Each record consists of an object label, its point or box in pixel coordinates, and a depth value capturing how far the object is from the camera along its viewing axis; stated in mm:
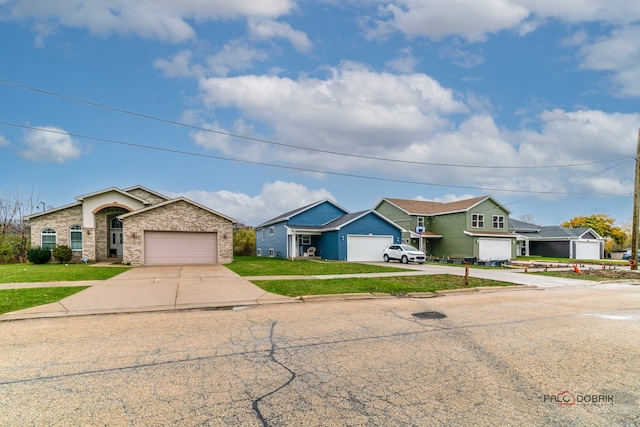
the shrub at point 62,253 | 25431
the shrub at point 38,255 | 24922
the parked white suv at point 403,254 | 29359
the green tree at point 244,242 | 45000
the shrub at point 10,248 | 28188
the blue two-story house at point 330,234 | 32406
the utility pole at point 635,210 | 25312
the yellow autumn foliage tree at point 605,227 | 60478
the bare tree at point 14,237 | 28516
